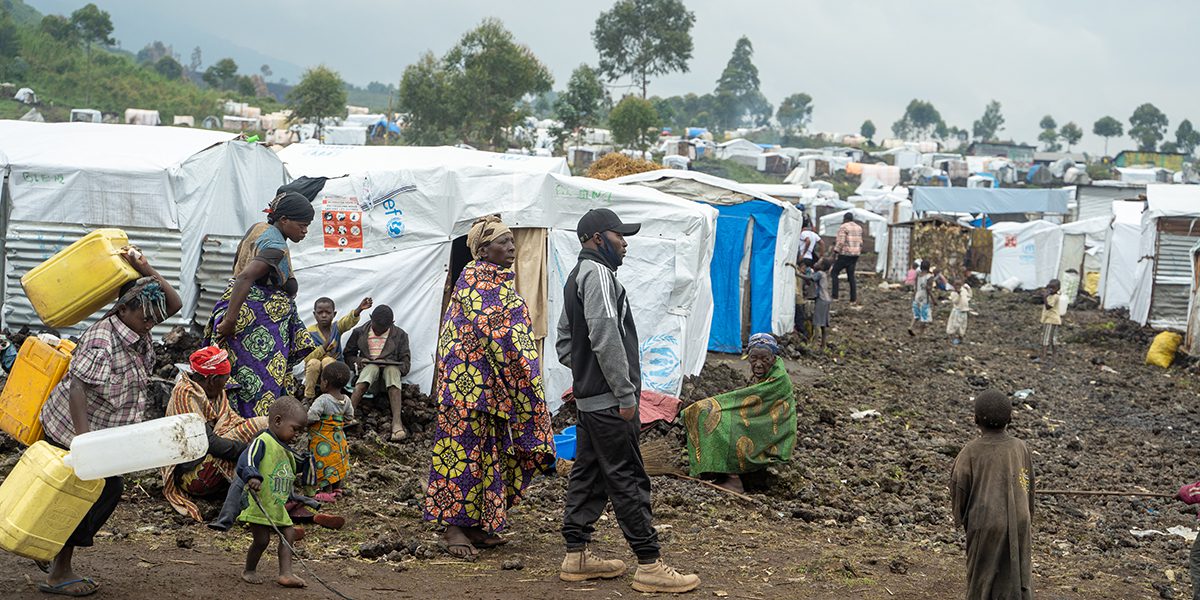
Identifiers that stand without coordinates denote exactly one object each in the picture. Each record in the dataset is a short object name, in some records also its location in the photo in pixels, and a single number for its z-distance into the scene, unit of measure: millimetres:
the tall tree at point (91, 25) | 43312
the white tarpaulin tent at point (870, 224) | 35562
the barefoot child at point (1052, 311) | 16500
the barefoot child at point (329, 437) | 5227
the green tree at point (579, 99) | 43781
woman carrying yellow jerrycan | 4230
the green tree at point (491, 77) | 38156
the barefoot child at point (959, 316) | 17734
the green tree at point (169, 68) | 61688
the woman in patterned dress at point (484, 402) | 5250
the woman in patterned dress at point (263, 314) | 5633
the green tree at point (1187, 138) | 99844
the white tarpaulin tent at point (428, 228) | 9078
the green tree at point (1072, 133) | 108562
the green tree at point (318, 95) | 42344
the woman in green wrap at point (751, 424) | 7109
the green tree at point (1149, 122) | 104938
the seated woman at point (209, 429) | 5375
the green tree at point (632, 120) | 44781
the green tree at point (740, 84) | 111519
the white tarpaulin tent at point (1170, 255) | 18281
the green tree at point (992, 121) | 130375
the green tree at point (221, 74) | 59500
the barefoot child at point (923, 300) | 17219
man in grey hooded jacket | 4750
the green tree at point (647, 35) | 63062
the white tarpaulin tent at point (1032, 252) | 29406
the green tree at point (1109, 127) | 109438
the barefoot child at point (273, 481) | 4344
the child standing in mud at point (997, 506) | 4426
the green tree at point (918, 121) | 125062
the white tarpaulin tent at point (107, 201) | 9430
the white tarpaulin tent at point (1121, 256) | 21766
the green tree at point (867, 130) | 118375
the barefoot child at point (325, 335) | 8180
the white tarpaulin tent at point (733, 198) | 13312
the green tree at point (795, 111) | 126800
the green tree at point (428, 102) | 39719
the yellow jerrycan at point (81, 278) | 4336
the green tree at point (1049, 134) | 109062
